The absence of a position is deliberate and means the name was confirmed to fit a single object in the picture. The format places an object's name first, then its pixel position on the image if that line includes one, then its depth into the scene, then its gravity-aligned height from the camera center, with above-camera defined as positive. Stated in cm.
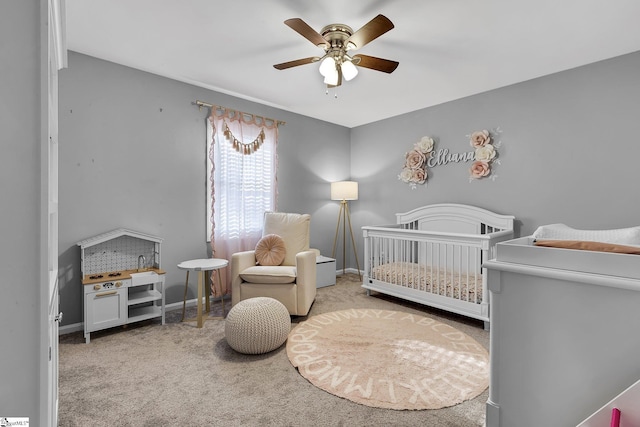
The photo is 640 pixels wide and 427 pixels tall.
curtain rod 329 +117
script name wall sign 339 +65
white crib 285 -50
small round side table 274 -51
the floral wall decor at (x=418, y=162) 394 +65
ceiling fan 201 +112
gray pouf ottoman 218 -85
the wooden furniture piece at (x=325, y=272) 400 -81
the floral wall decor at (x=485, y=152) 337 +65
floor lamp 443 +28
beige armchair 288 -67
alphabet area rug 177 -105
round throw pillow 318 -41
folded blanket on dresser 209 -17
